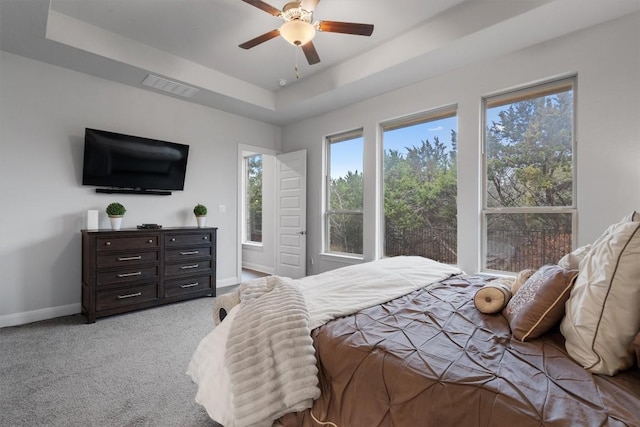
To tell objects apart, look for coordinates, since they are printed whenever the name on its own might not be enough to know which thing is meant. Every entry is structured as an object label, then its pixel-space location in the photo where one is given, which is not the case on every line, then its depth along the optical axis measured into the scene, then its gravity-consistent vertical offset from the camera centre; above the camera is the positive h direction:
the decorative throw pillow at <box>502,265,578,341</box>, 1.20 -0.36
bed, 0.85 -0.50
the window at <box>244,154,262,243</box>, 6.46 +0.33
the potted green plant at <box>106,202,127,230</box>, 3.44 +0.00
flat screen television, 3.46 +0.62
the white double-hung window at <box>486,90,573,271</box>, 2.79 +0.40
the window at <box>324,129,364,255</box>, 4.40 +0.33
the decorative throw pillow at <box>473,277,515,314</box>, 1.52 -0.41
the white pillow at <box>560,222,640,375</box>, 0.96 -0.30
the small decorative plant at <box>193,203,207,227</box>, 4.21 +0.01
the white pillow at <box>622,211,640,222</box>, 1.20 +0.00
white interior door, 4.93 +0.01
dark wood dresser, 3.15 -0.62
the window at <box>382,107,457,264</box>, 3.53 +0.37
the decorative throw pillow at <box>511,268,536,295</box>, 1.63 -0.34
